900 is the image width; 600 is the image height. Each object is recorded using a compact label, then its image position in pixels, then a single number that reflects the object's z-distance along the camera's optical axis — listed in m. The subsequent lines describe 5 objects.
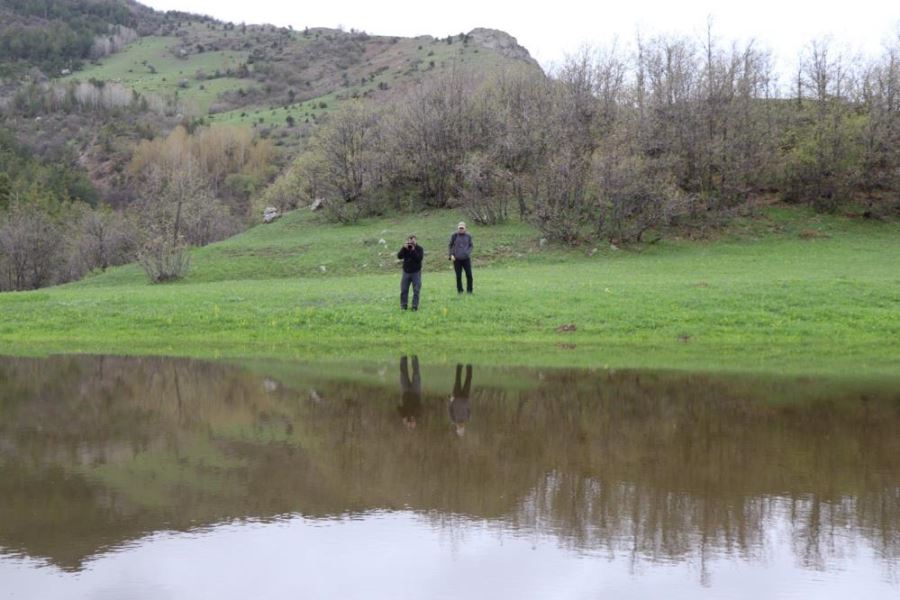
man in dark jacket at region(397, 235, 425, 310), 22.12
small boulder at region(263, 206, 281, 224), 52.32
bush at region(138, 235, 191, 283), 34.84
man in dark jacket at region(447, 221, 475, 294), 23.47
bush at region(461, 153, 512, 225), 42.09
